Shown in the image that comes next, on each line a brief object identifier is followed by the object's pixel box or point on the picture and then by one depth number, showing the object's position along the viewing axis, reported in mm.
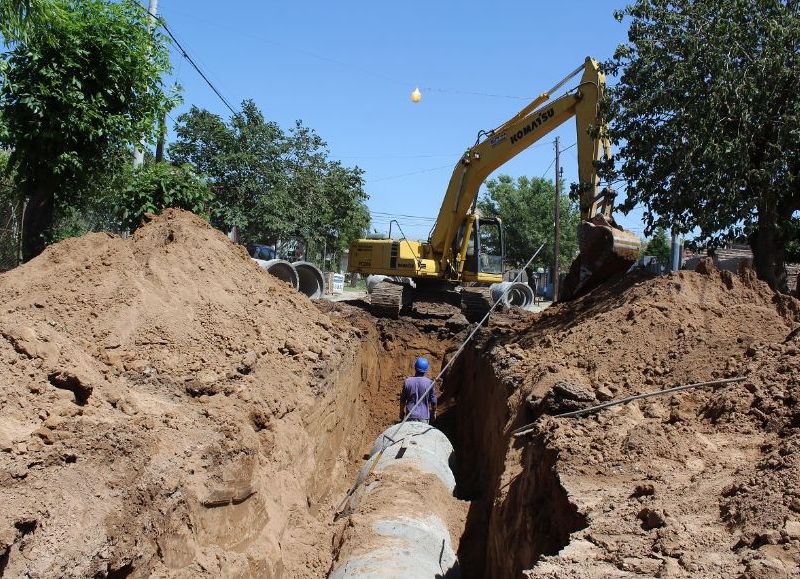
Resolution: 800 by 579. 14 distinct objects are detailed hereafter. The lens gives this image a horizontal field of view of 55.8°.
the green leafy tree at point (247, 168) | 24672
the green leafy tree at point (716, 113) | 10344
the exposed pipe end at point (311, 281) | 20406
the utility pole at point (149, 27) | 12644
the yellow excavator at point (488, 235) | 12008
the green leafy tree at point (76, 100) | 11148
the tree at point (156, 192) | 12406
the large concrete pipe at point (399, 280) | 19317
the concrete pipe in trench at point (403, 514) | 5988
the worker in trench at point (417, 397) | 10828
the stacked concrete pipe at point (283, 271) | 18150
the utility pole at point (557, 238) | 34644
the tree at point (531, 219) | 45562
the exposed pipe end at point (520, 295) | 23234
